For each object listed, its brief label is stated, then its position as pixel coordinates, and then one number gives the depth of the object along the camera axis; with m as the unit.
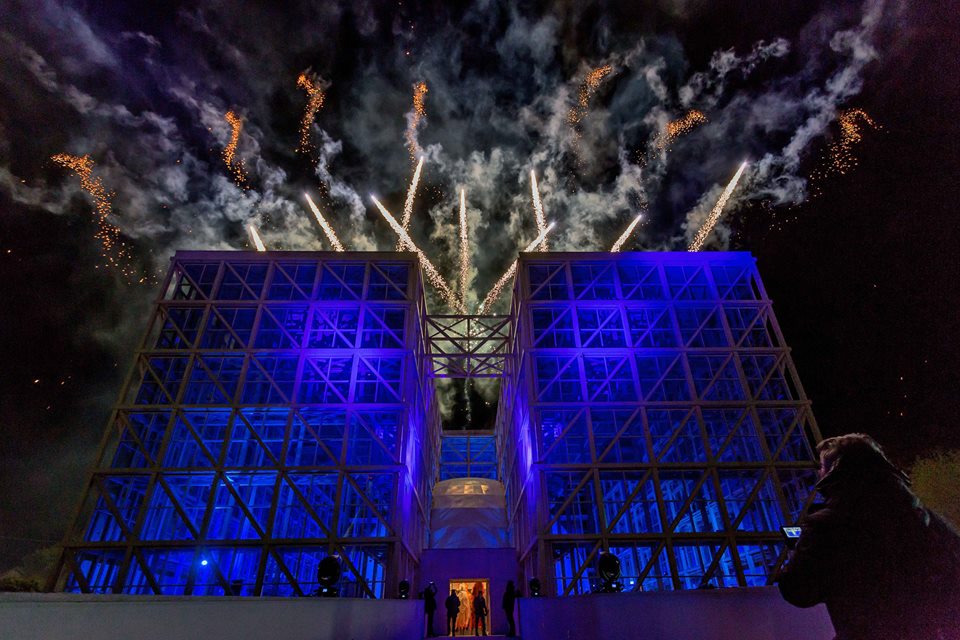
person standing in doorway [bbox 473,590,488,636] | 18.12
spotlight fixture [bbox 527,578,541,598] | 17.04
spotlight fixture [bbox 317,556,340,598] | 9.93
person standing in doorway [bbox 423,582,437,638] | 17.33
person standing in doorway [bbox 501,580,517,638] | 17.41
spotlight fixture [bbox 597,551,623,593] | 9.85
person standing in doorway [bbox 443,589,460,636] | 18.41
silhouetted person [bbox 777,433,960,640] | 2.14
